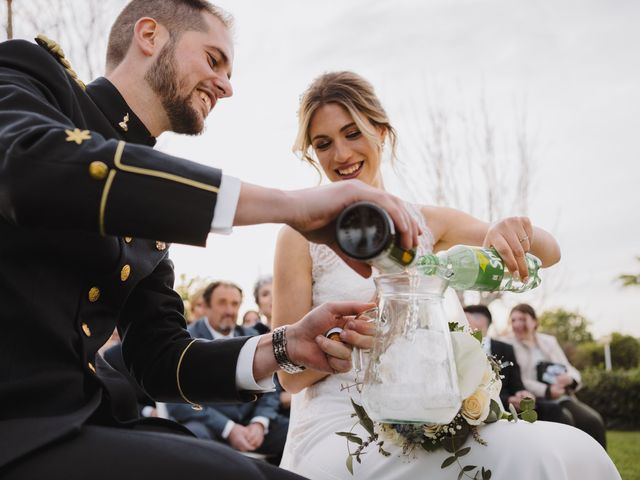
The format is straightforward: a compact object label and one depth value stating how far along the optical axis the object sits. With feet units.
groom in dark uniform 4.43
